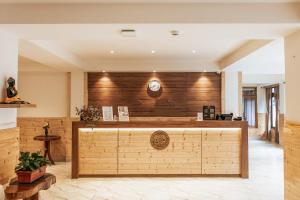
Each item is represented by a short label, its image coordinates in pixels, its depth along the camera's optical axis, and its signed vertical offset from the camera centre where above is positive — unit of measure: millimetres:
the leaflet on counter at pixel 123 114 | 4754 -230
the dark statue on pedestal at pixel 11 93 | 2858 +120
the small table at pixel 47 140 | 5776 -964
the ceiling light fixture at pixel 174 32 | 2990 +948
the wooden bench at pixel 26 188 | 2284 -891
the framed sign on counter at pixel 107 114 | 4691 -227
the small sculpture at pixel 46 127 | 5956 -649
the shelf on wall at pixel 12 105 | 2675 -29
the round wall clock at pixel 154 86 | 6333 +477
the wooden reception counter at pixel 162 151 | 4666 -985
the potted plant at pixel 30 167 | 2441 -714
